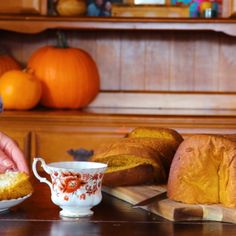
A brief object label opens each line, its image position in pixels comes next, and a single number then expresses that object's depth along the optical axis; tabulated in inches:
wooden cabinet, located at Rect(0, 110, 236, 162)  84.2
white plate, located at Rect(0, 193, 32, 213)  43.2
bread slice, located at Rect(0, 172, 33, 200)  43.5
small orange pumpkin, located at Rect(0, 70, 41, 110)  89.5
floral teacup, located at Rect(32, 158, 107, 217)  42.6
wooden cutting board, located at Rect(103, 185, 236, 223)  42.9
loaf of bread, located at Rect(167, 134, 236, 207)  44.6
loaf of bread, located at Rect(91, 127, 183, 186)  47.9
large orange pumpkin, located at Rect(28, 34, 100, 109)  92.8
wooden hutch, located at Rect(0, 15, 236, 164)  91.0
